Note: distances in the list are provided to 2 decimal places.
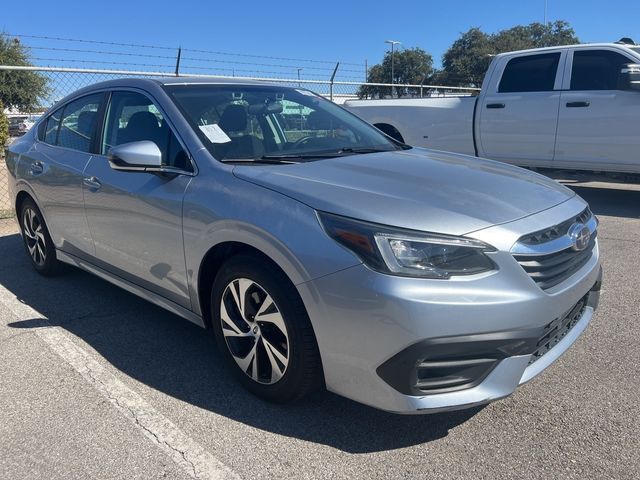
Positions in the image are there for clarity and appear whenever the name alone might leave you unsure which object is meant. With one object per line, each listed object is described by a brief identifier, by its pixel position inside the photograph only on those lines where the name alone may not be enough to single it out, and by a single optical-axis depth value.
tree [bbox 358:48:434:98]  60.22
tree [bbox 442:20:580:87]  54.66
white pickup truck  7.23
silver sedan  2.39
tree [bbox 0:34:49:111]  25.86
